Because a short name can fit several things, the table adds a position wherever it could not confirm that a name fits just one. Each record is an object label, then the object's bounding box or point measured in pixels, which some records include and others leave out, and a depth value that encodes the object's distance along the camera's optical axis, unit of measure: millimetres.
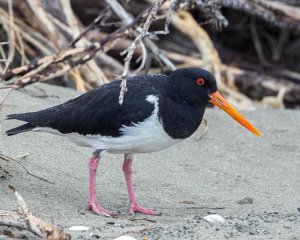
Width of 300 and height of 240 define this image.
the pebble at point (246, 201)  9344
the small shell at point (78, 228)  7580
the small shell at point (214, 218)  8383
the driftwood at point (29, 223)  6781
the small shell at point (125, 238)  7355
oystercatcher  8555
